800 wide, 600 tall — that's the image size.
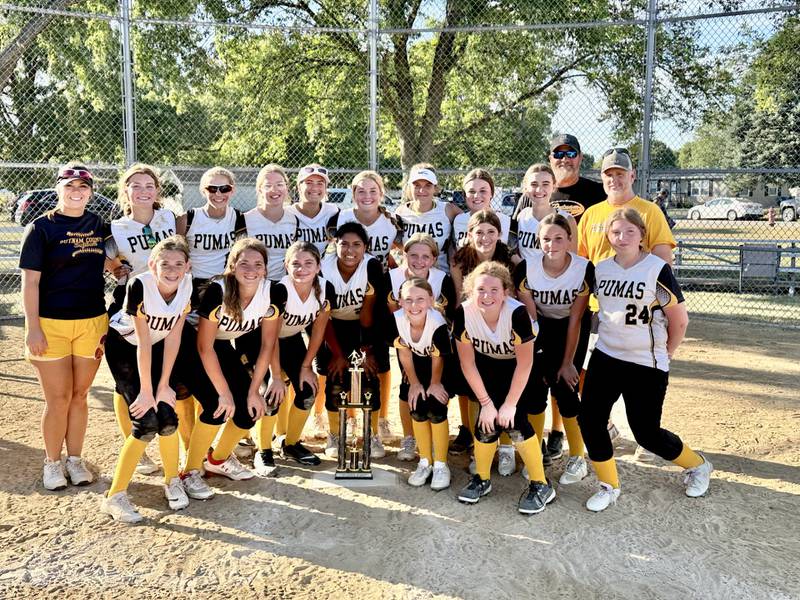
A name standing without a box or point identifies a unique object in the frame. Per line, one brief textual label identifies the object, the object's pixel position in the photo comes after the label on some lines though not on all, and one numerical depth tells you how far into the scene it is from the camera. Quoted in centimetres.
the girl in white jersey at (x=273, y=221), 460
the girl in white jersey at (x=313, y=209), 472
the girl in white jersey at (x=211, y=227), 446
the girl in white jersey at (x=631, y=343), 374
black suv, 1059
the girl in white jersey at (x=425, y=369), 399
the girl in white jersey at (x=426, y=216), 478
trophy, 417
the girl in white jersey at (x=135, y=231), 414
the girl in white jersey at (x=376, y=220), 462
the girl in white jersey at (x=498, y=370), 376
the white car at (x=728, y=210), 1290
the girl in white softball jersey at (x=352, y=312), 439
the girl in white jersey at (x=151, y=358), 366
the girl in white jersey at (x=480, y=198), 457
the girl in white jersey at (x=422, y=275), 417
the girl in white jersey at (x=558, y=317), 402
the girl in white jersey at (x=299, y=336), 406
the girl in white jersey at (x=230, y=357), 387
